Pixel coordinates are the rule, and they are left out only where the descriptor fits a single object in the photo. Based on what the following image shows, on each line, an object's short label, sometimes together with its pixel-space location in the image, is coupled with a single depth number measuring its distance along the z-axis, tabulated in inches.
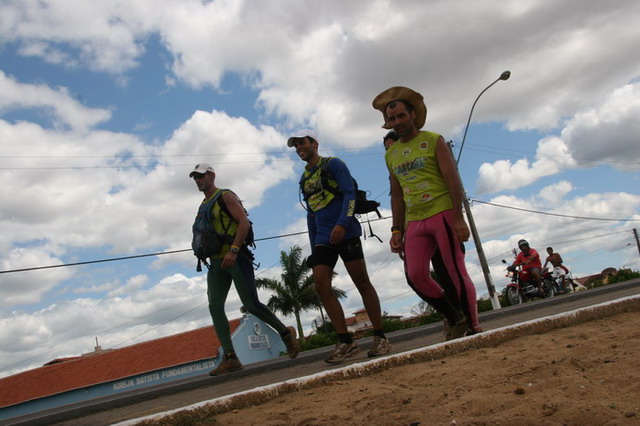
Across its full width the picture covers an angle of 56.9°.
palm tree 1816.6
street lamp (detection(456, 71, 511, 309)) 823.8
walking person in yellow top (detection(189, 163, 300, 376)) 221.8
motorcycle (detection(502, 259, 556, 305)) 547.8
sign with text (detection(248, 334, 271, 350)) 1774.1
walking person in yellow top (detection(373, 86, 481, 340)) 176.4
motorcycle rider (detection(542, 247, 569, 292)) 569.3
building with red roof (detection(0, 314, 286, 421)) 1531.7
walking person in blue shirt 191.5
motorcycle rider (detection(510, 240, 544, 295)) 536.7
